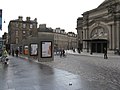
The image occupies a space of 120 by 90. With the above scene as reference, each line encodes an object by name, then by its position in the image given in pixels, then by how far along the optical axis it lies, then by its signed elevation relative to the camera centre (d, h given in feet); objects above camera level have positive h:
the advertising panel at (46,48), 35.30 -0.75
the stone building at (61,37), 169.02 +20.37
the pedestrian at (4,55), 33.16 -3.32
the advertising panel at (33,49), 42.97 -1.41
